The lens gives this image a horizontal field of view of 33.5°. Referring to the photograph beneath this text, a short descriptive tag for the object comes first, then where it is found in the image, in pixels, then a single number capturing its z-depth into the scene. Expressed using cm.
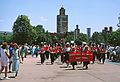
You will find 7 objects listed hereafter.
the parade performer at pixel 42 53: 1560
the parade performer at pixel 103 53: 1623
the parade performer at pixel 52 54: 1564
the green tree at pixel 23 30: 5075
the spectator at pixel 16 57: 906
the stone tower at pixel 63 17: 9348
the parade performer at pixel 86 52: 1236
